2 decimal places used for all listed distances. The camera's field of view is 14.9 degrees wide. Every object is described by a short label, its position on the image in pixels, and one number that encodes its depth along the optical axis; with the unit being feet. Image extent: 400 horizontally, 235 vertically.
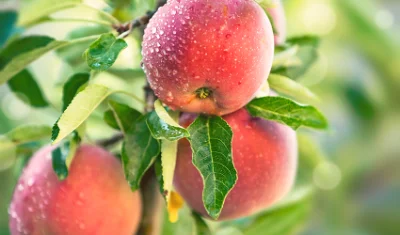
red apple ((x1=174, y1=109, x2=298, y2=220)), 2.94
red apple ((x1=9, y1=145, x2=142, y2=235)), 2.95
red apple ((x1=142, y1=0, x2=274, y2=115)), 2.75
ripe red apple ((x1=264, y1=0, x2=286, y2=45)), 3.03
